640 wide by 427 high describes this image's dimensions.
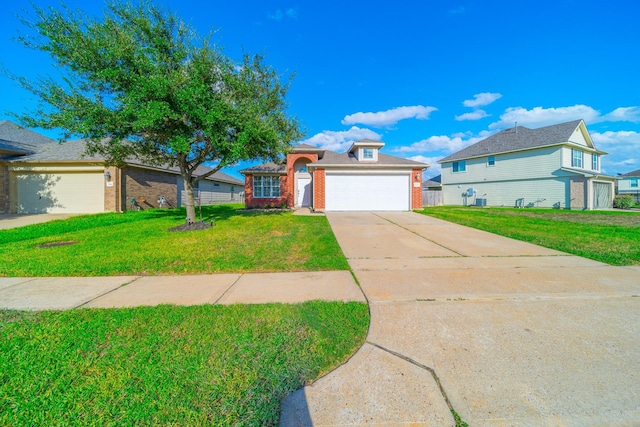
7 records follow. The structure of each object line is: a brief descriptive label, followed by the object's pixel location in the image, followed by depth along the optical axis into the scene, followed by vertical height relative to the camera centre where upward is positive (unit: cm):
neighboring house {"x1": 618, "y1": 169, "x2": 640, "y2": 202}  4144 +401
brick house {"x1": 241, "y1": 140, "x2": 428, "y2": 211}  1511 +154
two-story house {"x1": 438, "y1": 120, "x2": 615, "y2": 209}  1873 +308
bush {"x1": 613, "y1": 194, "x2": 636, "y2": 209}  2012 +32
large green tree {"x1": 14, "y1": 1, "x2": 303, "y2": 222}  730 +368
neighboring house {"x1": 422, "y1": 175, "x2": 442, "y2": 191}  3047 +288
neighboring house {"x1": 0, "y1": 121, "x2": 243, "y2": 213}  1420 +147
